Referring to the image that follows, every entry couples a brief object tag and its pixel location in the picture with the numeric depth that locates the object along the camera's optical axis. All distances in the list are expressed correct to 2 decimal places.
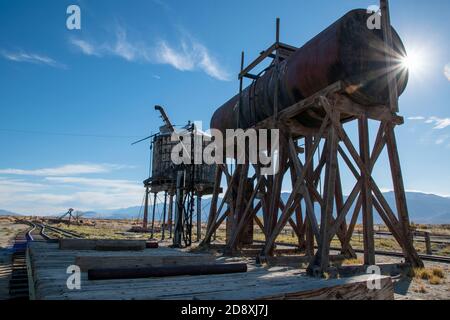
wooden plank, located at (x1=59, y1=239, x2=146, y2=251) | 9.12
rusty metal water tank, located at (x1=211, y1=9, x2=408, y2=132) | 8.53
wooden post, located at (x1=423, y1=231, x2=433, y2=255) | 15.96
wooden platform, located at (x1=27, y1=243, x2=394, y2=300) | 3.01
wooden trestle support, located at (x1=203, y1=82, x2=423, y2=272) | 8.15
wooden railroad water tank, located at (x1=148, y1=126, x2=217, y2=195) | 28.84
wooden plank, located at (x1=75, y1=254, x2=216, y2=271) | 5.23
